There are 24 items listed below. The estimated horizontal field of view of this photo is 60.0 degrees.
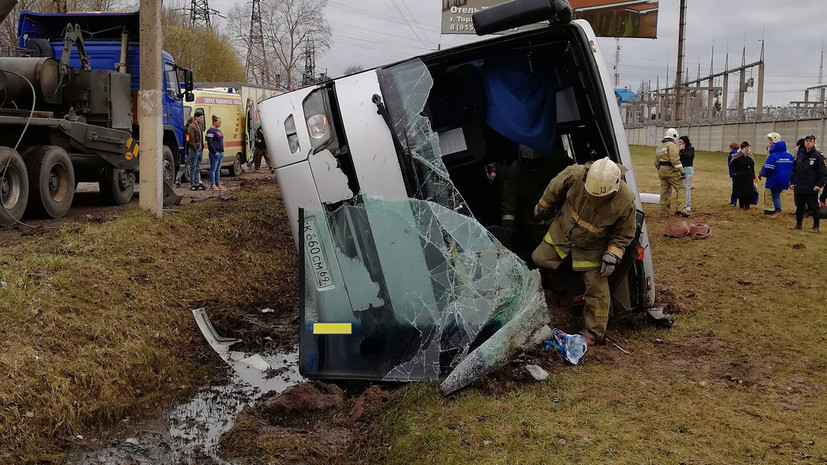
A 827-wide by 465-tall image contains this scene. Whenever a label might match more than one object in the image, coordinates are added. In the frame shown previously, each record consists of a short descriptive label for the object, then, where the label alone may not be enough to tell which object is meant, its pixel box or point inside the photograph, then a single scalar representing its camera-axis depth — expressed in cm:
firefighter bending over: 485
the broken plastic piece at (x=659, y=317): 575
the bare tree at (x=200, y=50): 4231
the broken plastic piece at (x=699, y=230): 1054
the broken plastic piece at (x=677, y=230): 1077
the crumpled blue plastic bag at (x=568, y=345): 473
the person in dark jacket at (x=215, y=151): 1616
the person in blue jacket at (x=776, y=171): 1288
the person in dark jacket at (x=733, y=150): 1450
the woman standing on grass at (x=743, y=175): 1360
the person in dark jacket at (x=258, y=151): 2195
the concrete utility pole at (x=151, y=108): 827
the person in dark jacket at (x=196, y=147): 1562
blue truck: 833
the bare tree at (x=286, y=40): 5334
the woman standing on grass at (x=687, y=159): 1362
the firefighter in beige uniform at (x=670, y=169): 1240
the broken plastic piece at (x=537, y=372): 434
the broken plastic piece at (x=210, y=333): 570
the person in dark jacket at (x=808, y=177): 1130
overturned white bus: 446
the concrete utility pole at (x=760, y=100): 3553
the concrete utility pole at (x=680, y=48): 3200
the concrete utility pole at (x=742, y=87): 4425
